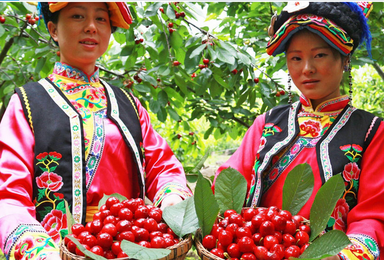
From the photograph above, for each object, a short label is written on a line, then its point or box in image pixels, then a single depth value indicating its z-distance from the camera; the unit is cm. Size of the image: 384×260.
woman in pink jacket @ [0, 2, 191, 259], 129
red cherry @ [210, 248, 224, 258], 100
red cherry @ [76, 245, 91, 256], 95
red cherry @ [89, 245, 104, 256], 94
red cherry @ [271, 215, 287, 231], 106
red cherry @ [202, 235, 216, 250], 104
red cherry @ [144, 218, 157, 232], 105
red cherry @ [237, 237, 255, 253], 99
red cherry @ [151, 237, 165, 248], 97
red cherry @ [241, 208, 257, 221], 117
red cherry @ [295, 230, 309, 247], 104
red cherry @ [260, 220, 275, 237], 104
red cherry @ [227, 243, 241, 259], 99
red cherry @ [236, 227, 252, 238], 102
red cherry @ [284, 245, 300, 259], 97
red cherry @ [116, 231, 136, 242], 99
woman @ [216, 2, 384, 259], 138
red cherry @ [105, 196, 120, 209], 115
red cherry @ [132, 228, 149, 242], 101
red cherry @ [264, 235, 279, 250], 99
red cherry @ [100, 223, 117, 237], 100
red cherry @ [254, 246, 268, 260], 96
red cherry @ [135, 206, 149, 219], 110
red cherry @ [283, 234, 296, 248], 103
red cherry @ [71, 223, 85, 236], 107
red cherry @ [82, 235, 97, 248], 98
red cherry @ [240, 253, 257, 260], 97
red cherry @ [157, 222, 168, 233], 108
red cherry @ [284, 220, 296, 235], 107
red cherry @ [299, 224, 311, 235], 110
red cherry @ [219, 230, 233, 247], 102
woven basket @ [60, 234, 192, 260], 94
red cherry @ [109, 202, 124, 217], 111
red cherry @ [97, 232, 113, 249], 98
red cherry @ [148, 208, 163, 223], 111
